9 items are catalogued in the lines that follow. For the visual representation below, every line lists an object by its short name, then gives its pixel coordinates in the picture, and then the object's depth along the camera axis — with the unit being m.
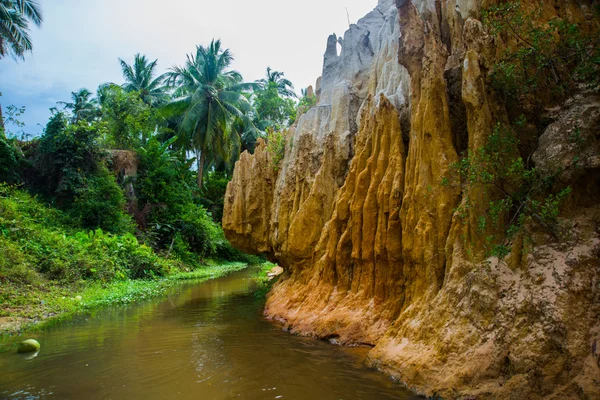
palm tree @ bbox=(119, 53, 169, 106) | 36.41
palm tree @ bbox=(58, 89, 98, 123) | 36.50
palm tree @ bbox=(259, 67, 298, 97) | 43.62
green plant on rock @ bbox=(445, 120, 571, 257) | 4.80
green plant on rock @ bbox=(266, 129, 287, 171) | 14.36
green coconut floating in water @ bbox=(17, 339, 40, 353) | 7.06
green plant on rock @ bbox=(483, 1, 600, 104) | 5.00
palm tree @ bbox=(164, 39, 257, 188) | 30.42
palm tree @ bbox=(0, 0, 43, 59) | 21.75
